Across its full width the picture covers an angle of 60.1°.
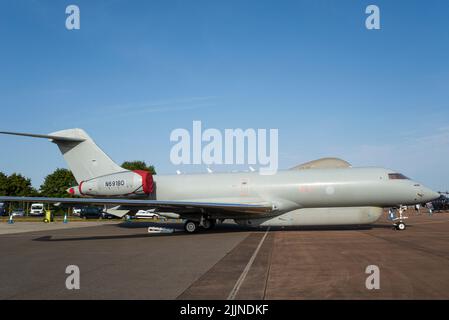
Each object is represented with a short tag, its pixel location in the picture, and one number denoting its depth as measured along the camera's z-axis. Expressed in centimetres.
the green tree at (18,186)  9112
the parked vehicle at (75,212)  6613
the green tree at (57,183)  8556
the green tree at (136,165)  8519
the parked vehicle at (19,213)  6969
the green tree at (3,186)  8956
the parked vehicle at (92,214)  5294
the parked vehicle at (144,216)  4941
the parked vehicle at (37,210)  7200
